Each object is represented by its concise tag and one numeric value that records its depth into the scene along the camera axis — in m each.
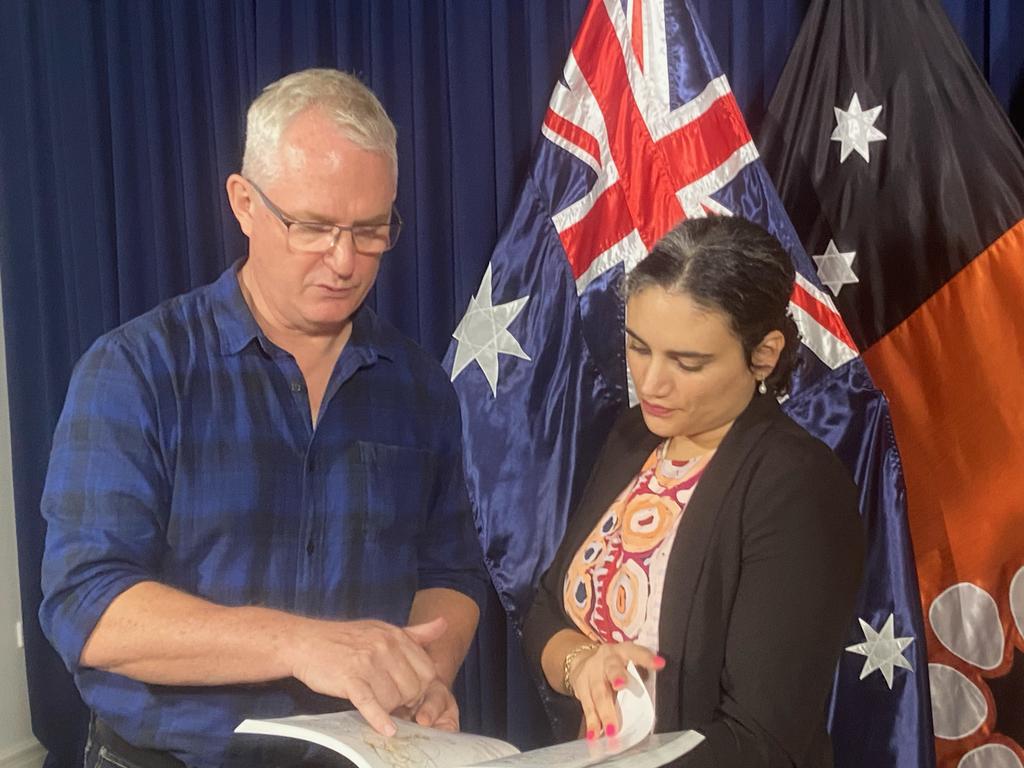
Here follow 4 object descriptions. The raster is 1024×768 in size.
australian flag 1.70
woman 1.38
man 1.36
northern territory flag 1.76
